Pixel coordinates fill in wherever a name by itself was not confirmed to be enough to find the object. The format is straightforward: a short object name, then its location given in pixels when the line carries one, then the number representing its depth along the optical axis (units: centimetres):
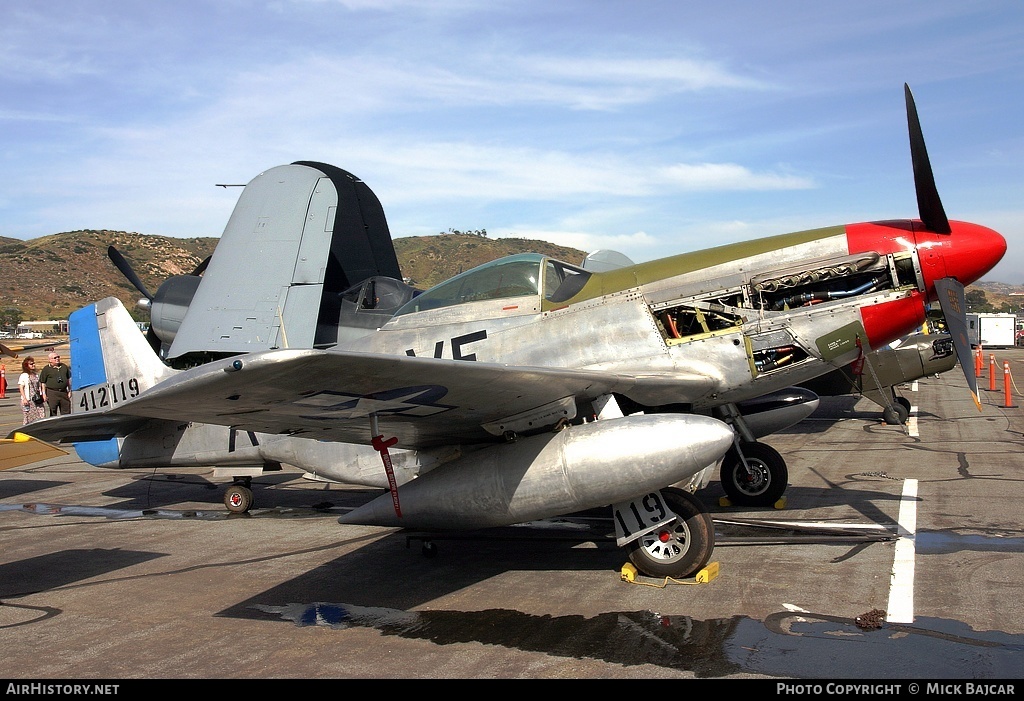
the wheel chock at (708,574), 585
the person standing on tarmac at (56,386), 1830
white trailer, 5131
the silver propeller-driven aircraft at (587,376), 487
